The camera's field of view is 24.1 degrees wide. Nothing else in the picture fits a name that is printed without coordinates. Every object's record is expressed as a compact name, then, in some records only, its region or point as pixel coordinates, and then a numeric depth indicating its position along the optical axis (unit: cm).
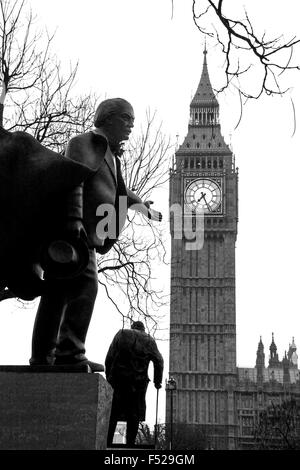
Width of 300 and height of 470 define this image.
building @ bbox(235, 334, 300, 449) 7100
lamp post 2119
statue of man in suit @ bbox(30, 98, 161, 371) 394
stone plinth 359
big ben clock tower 6938
